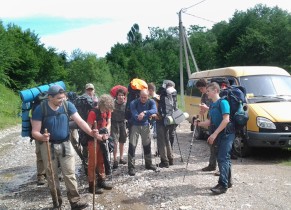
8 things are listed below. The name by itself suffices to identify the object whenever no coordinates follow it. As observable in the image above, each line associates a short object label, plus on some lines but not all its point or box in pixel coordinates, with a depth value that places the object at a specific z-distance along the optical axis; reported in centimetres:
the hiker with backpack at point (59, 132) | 399
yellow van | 611
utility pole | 1613
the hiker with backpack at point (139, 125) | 545
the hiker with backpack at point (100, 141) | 475
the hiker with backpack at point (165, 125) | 577
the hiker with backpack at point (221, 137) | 443
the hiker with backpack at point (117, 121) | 603
